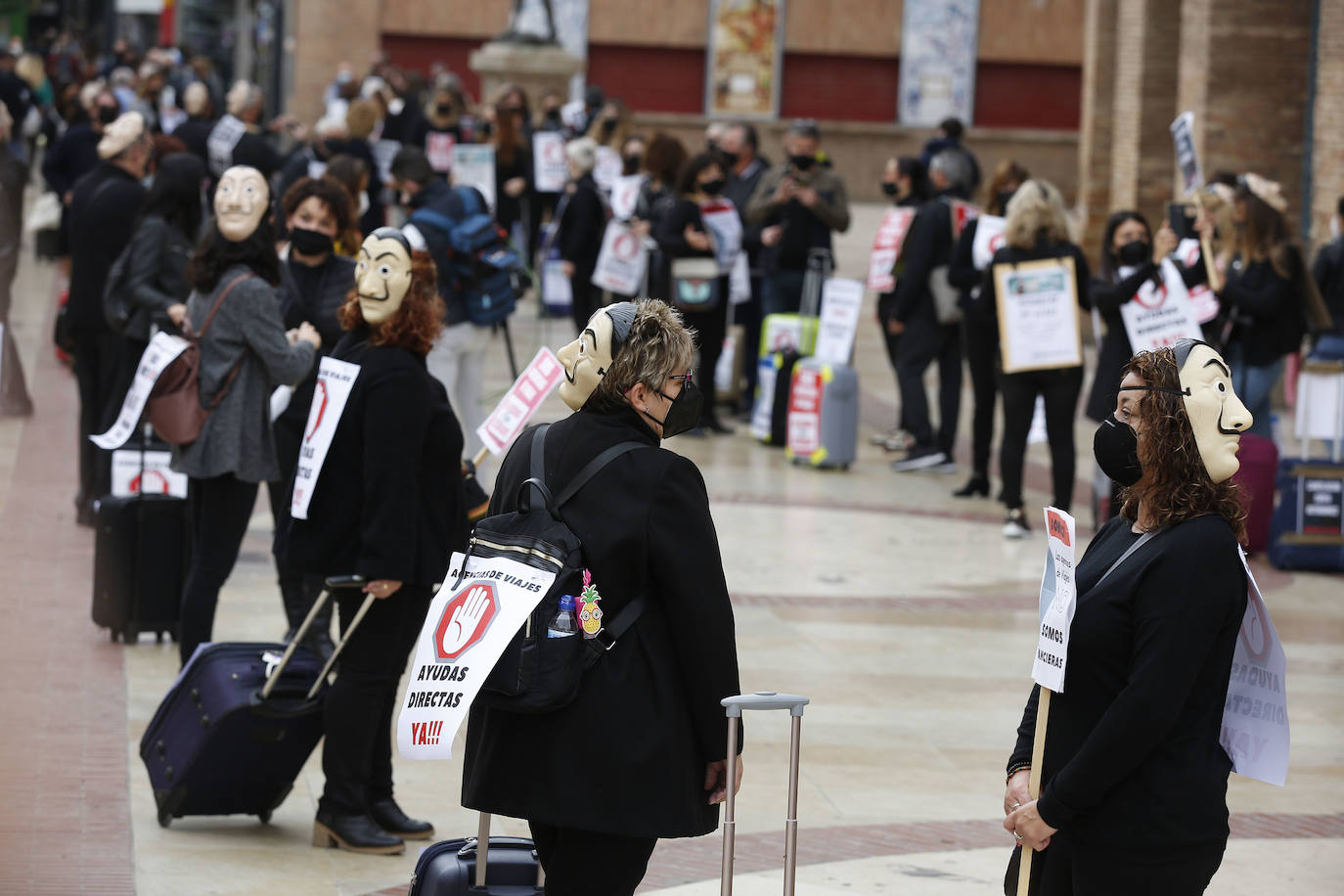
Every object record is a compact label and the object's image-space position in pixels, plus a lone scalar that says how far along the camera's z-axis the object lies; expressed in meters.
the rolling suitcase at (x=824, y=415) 28.96
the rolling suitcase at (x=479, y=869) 9.64
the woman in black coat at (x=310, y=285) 16.20
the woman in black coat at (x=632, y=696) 8.66
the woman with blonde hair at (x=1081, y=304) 24.28
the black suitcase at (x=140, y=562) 17.86
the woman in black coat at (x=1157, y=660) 8.16
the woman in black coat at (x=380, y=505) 12.48
